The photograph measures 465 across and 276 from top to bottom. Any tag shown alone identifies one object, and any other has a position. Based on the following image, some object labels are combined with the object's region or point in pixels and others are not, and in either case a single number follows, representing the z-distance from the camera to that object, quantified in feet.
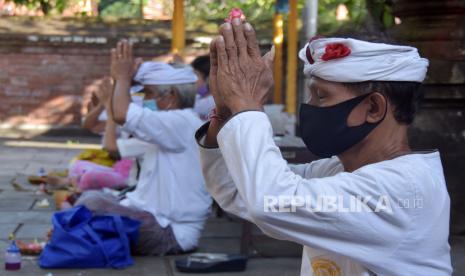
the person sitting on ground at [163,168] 20.39
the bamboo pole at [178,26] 33.37
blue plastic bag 19.33
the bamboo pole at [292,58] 37.56
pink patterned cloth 26.58
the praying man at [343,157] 6.87
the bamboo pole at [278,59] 37.38
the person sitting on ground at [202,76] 28.27
